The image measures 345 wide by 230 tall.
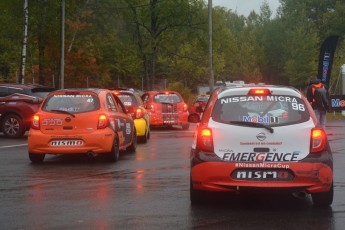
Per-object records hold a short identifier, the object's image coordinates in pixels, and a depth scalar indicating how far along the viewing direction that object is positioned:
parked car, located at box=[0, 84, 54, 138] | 19.78
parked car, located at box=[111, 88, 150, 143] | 17.75
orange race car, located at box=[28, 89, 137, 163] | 12.52
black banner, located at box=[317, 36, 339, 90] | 33.50
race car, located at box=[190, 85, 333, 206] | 7.59
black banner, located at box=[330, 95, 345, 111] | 35.59
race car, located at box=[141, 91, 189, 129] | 24.14
